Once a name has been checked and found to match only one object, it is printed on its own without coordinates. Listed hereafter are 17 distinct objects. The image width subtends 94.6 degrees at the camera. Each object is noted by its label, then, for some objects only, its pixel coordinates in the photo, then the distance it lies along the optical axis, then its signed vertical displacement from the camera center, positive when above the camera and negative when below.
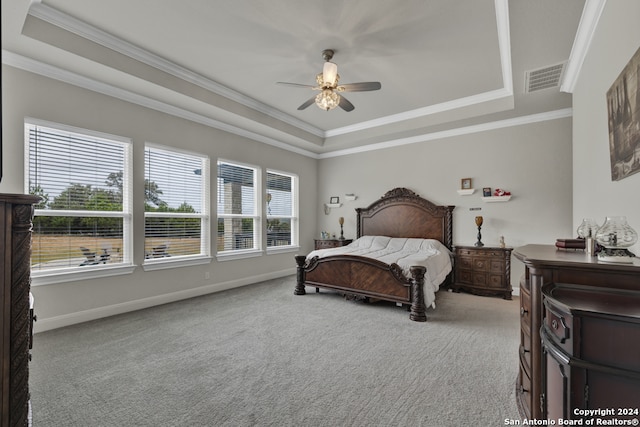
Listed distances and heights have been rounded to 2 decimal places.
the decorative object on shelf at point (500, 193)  4.85 +0.36
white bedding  3.89 -0.61
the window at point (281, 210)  6.08 +0.13
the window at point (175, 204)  4.16 +0.18
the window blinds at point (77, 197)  3.21 +0.24
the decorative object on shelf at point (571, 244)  2.07 -0.21
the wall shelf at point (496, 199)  4.84 +0.27
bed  3.80 -0.67
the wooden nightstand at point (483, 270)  4.57 -0.89
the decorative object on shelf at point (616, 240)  1.45 -0.13
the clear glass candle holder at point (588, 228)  1.95 -0.10
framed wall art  1.60 +0.56
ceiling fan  3.16 +1.44
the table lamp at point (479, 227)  4.91 -0.21
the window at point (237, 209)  5.12 +0.13
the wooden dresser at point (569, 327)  1.05 -0.45
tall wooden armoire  1.06 -0.31
